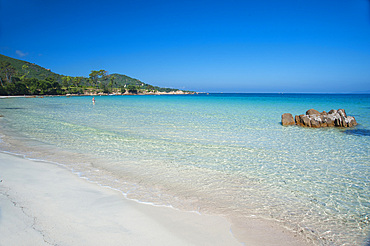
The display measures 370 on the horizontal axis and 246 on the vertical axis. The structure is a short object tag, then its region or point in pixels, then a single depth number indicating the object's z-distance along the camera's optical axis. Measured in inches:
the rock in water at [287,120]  692.4
